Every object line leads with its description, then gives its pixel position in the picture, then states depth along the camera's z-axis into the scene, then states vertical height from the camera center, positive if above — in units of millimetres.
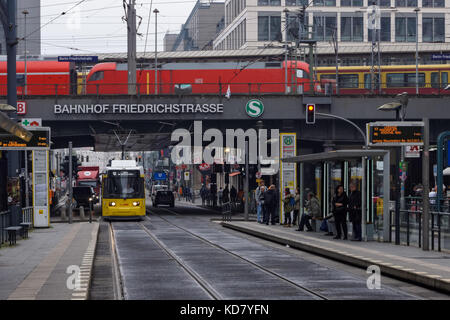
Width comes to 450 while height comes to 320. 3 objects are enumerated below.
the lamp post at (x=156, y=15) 84875 +15111
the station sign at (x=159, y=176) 109062 -1632
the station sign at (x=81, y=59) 60966 +7562
